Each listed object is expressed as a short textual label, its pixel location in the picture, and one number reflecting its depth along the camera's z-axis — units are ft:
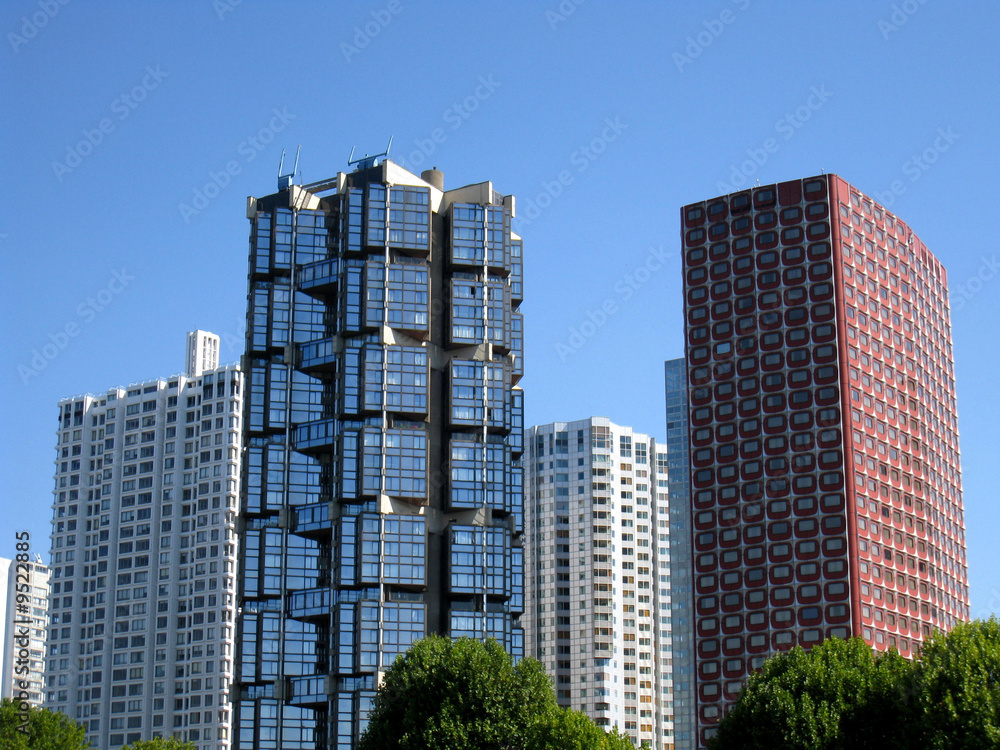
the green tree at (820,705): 294.05
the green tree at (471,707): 312.09
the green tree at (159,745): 457.68
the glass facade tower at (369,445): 401.70
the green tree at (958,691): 266.98
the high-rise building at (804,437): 515.50
